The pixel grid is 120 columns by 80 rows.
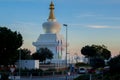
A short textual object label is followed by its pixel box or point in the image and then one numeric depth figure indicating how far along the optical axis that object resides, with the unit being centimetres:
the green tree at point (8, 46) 7494
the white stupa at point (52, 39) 12781
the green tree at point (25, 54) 9813
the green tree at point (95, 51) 12438
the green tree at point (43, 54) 10900
